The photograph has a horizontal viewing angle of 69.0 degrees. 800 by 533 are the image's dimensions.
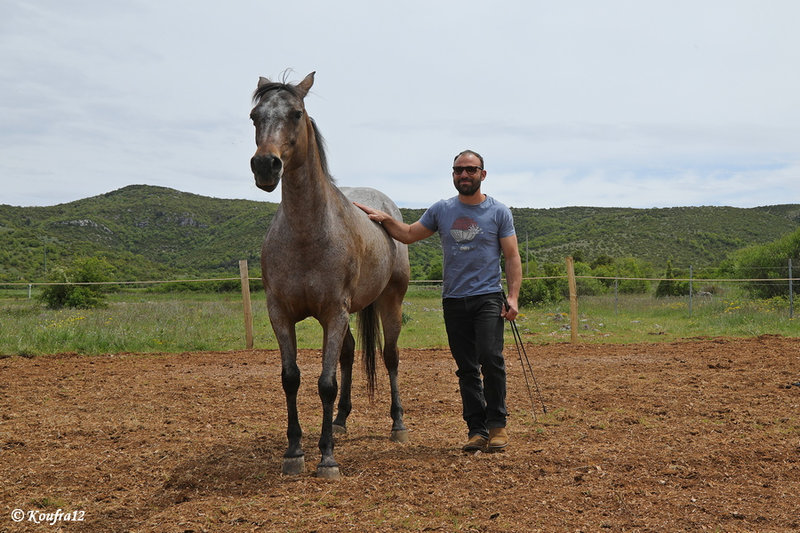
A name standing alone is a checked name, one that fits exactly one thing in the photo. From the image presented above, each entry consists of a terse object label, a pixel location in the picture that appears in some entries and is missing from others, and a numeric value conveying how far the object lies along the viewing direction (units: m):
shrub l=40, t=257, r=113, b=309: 18.64
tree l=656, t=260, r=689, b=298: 26.38
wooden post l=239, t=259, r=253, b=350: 11.85
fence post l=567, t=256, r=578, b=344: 12.43
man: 4.44
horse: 3.82
